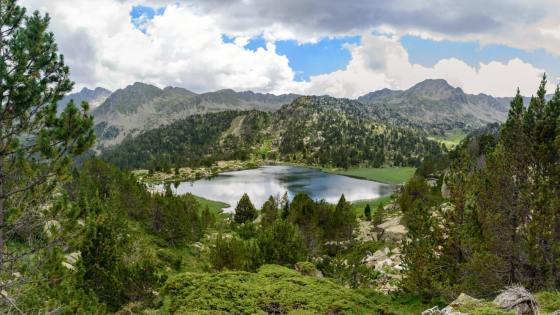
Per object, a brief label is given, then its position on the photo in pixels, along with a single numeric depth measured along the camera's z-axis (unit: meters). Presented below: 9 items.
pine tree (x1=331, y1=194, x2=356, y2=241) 61.12
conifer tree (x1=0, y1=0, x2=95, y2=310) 12.77
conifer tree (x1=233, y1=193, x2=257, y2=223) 82.50
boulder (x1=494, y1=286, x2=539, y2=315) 15.37
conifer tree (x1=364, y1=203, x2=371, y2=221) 85.30
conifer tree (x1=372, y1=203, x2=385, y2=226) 68.69
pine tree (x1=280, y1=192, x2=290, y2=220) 75.69
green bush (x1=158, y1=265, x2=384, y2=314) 18.09
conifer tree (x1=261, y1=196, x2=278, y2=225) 72.38
